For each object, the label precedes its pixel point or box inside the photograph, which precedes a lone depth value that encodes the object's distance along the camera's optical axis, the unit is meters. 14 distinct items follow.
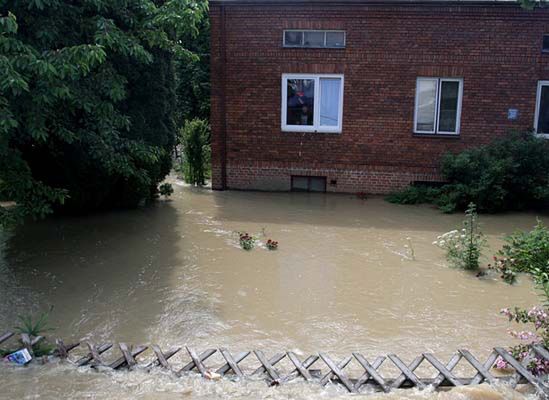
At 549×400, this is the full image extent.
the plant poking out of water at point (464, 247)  8.48
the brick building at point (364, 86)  13.55
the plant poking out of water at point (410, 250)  9.15
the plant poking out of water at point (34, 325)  5.84
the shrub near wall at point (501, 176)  12.32
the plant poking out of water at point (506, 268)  8.03
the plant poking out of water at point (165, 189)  13.74
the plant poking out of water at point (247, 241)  9.48
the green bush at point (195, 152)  16.28
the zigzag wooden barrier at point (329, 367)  4.93
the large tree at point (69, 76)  5.72
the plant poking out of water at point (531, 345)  5.10
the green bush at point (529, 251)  7.59
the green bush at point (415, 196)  13.56
